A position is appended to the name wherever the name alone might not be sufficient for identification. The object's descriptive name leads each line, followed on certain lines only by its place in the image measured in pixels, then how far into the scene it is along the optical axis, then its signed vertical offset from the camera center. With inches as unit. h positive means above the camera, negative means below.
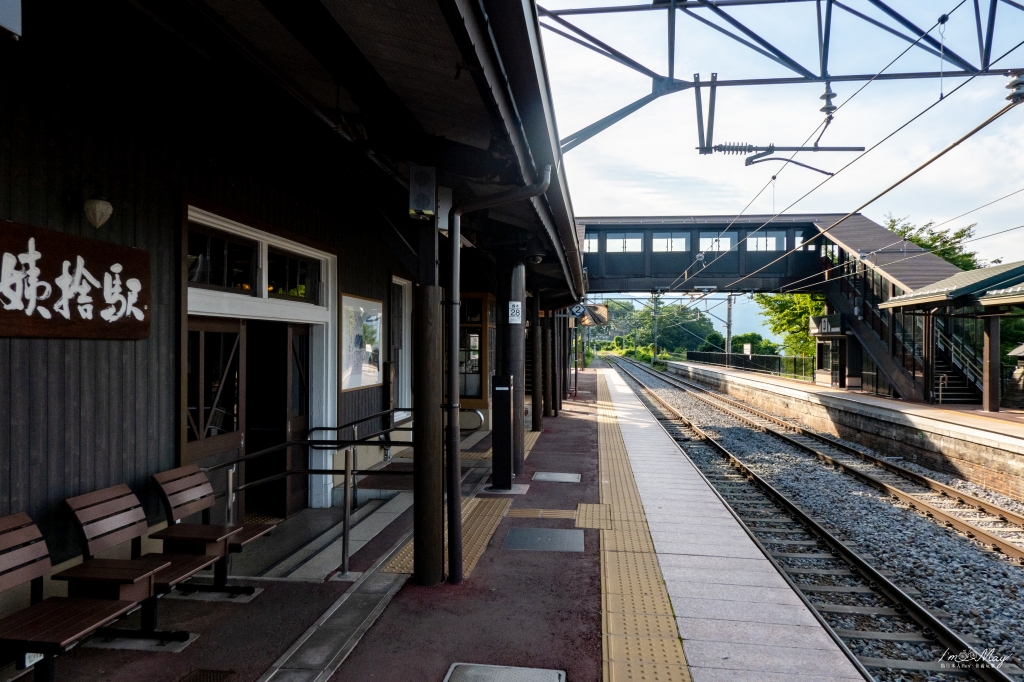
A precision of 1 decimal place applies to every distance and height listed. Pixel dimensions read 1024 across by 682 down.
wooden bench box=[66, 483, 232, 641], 143.7 -45.0
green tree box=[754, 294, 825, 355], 1507.1 +84.3
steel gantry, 266.7 +129.2
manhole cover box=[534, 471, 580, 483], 341.7 -67.7
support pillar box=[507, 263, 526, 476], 327.3 -2.1
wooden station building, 130.0 +48.1
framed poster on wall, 312.7 +5.3
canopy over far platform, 550.6 +55.5
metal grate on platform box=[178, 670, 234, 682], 129.2 -65.0
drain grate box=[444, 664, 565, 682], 132.7 -66.9
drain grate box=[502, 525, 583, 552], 223.8 -67.5
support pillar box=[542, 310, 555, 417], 614.9 -23.8
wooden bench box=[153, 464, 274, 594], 170.4 -41.2
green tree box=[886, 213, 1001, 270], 1216.7 +207.9
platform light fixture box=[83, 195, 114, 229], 150.3 +33.6
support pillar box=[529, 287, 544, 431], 488.4 +5.2
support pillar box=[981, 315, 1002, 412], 600.1 -19.3
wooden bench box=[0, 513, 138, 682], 110.0 -48.3
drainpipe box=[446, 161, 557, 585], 188.5 -6.5
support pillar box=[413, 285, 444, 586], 183.8 -25.3
